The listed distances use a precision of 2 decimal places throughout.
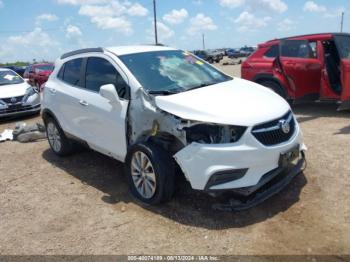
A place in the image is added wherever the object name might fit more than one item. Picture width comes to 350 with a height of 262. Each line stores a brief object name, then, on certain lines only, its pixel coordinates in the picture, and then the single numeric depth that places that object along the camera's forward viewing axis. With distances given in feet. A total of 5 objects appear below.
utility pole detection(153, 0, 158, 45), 144.13
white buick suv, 12.59
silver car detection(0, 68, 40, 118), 34.94
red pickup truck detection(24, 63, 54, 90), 56.44
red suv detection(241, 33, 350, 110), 27.35
